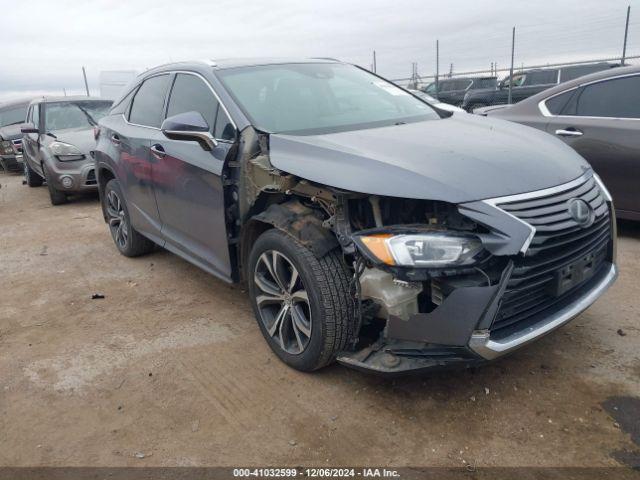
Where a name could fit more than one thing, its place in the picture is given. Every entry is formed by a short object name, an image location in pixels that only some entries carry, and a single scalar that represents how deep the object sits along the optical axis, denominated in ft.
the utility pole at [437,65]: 50.72
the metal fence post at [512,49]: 44.18
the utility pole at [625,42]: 39.17
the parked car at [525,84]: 42.61
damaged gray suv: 7.56
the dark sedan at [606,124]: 14.97
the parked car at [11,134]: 42.52
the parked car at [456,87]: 50.65
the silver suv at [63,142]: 26.81
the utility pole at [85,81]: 74.12
